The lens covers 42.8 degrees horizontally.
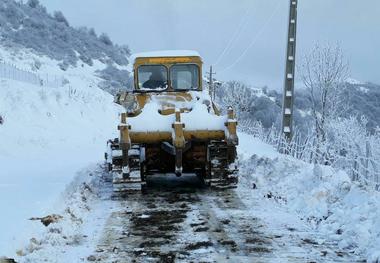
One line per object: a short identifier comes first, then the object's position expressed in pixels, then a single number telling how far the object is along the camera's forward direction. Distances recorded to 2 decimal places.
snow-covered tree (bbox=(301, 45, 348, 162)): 26.33
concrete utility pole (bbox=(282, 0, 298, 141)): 18.16
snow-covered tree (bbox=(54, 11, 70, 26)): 72.62
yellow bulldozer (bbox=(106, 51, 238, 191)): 9.91
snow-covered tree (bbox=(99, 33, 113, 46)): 79.38
